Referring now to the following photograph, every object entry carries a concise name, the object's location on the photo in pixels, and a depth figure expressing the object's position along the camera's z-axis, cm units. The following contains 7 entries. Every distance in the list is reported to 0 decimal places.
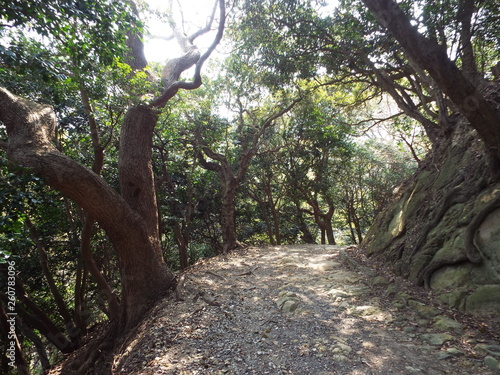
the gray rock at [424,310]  332
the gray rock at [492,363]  236
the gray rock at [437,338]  283
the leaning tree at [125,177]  351
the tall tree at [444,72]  342
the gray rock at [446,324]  296
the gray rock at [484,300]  297
